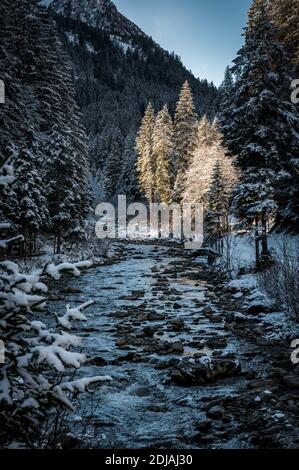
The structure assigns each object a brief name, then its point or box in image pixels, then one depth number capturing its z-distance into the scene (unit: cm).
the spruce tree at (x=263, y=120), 1878
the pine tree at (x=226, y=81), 6395
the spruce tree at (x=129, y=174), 7112
